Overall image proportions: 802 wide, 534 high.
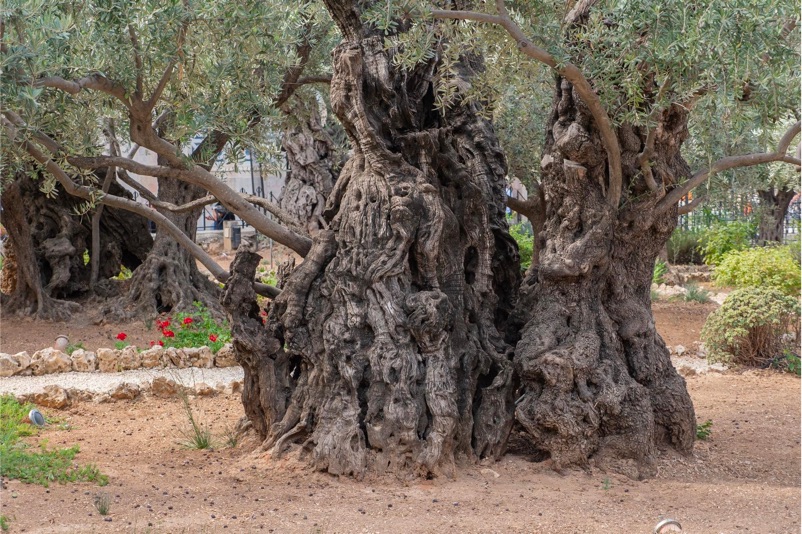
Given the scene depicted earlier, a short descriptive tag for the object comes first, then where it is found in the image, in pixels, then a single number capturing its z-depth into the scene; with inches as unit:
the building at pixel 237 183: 1019.3
